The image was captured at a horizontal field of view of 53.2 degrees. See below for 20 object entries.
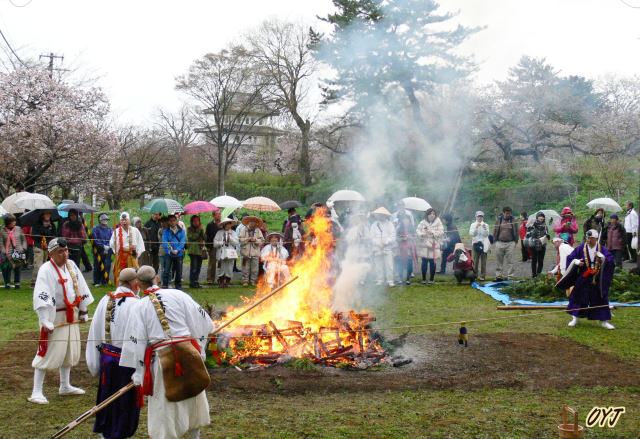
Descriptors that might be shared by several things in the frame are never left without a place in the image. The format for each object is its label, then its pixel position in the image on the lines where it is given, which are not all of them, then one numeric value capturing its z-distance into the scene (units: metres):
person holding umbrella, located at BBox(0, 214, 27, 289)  14.57
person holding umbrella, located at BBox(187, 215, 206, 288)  15.33
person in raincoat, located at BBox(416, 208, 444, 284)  15.88
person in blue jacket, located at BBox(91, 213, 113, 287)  15.16
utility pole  25.42
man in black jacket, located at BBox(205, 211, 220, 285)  15.92
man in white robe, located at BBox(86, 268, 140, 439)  5.81
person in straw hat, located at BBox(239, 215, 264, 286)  15.66
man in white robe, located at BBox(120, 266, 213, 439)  5.39
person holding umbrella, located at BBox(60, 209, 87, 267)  15.39
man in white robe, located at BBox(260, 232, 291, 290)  12.72
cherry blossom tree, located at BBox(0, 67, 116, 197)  20.58
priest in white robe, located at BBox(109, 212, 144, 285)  13.91
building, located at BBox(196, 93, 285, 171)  37.38
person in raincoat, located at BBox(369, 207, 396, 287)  15.62
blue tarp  13.16
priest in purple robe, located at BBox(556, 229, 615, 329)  11.09
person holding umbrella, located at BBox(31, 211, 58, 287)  15.11
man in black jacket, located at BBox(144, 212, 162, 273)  15.49
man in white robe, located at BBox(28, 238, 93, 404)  7.16
